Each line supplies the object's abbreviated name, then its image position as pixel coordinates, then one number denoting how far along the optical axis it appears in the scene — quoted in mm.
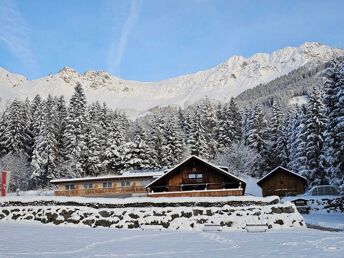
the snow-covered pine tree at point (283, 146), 63012
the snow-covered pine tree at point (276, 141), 63844
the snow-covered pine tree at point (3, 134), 66438
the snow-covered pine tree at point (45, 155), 58594
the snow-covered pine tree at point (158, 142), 62312
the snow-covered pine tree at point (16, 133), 66062
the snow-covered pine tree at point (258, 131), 67000
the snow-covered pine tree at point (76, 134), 57812
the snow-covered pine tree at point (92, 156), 58812
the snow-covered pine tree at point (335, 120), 33250
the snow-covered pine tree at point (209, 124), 71062
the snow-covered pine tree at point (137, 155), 59000
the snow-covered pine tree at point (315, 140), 48906
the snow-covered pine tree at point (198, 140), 64062
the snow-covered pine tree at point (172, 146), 62969
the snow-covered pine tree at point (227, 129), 72625
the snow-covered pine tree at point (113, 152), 60969
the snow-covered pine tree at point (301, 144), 50969
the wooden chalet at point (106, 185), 47125
